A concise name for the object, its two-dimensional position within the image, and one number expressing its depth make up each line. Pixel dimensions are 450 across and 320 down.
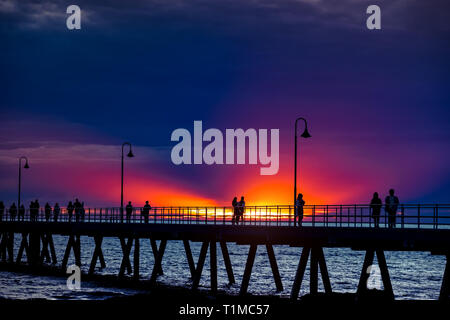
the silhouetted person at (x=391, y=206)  30.05
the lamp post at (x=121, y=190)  48.66
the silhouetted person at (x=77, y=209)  51.69
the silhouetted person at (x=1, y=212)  64.44
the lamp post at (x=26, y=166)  65.88
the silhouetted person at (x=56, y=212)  54.25
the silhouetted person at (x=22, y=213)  60.07
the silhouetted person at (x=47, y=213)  56.22
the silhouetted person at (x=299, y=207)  33.59
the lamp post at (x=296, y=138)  34.94
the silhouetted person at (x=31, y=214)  59.78
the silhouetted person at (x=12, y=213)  61.63
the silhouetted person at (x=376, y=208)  29.79
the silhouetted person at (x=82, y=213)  51.93
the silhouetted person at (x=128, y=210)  48.66
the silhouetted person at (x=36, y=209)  59.32
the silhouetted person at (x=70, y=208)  52.76
